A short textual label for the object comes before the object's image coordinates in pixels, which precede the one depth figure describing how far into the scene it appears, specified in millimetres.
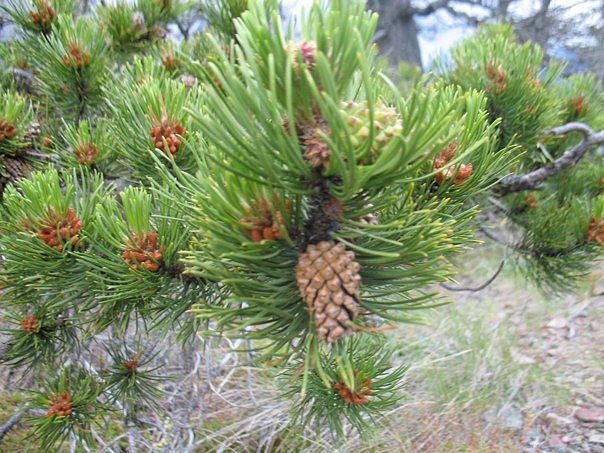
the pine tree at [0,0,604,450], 369
